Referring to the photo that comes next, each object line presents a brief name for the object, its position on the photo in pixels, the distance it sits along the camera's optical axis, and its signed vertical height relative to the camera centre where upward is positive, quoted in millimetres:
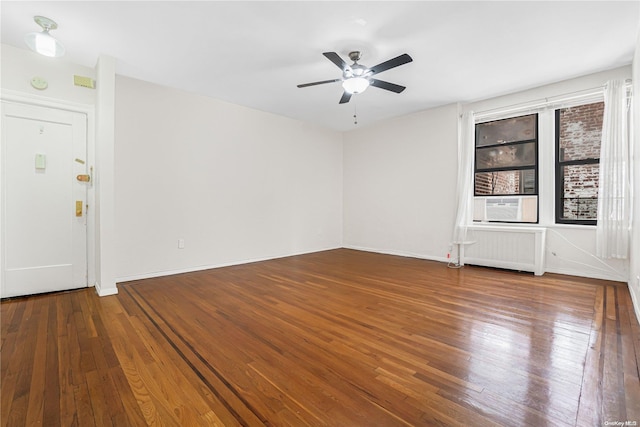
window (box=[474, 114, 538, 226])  4656 +707
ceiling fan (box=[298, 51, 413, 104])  3102 +1554
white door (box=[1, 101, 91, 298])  3193 +99
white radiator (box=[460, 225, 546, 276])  4324 -567
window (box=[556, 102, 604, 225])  4141 +734
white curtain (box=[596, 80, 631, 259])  3648 +449
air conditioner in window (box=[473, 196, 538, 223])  4668 +49
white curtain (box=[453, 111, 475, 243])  4977 +556
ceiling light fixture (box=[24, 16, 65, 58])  2719 +1569
